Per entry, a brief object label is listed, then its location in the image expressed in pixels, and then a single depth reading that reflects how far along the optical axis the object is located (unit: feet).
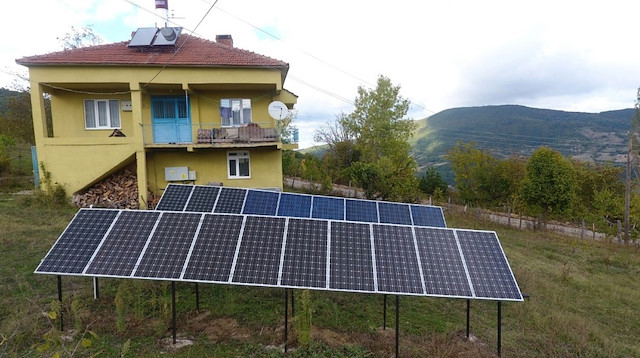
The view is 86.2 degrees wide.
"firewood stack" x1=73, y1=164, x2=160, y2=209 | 55.83
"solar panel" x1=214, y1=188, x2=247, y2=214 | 34.62
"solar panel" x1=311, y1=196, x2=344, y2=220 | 36.81
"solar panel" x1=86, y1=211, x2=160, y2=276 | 19.69
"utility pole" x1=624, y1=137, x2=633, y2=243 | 68.33
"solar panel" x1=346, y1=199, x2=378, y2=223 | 36.73
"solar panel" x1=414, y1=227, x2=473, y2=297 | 19.61
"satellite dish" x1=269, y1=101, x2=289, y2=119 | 56.49
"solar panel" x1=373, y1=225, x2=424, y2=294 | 19.51
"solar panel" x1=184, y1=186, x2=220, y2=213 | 34.22
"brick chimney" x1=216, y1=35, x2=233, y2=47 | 71.07
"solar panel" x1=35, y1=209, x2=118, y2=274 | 19.75
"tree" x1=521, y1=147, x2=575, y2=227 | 71.31
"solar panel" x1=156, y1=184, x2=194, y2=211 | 33.94
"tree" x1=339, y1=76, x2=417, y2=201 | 103.35
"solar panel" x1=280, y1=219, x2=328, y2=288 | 19.45
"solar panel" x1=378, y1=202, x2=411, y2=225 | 36.83
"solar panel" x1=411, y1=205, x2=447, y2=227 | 36.83
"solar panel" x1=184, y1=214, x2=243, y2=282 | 19.67
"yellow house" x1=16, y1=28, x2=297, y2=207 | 54.49
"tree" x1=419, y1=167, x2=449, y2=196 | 119.96
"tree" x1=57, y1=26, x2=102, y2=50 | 90.22
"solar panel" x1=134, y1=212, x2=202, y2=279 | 19.62
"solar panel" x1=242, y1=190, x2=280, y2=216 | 35.65
